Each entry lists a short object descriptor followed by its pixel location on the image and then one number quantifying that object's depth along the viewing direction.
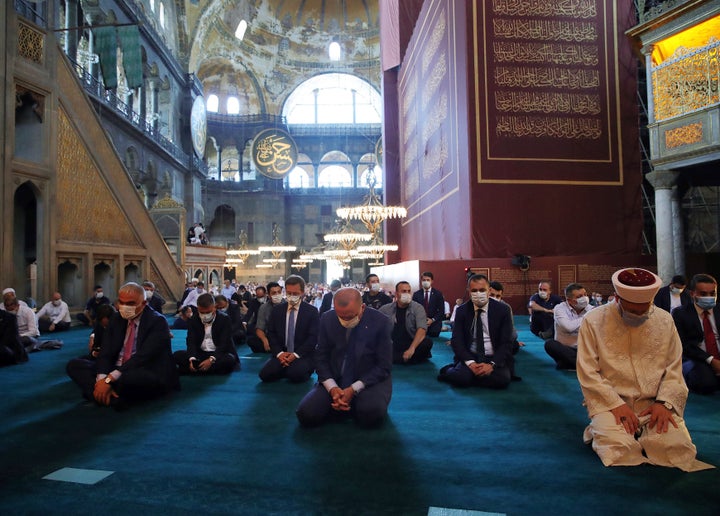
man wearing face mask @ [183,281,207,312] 7.84
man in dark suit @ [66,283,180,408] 2.97
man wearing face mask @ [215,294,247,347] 5.86
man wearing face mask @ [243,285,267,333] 6.20
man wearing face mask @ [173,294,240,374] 4.04
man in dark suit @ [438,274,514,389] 3.42
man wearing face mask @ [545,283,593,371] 3.93
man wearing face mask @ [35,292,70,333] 7.31
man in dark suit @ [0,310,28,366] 4.52
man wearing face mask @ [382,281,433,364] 4.50
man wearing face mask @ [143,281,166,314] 6.51
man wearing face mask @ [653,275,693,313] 4.42
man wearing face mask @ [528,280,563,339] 5.52
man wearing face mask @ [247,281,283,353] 4.82
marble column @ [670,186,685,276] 7.18
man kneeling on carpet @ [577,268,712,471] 2.03
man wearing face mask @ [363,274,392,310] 5.59
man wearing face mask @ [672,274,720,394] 3.19
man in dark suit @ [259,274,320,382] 3.75
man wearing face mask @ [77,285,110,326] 7.67
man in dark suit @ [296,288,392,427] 2.59
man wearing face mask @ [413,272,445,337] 6.12
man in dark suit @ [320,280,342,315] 6.64
